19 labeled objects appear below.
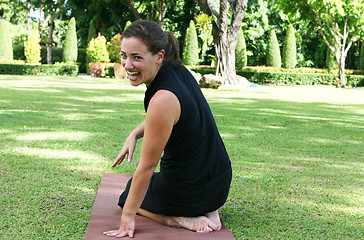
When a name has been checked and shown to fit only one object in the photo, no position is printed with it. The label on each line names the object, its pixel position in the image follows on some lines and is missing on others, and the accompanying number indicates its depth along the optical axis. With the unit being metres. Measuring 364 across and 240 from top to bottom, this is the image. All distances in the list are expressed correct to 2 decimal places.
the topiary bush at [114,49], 26.73
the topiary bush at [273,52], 29.41
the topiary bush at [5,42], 28.19
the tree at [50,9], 30.59
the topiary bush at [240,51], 28.25
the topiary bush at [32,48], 27.28
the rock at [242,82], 19.76
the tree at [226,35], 18.59
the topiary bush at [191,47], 28.34
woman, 2.52
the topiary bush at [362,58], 28.31
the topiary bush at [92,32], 31.73
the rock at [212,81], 17.33
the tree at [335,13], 21.05
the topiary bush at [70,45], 28.95
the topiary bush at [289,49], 29.03
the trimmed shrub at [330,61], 28.94
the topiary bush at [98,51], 26.15
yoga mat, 2.70
